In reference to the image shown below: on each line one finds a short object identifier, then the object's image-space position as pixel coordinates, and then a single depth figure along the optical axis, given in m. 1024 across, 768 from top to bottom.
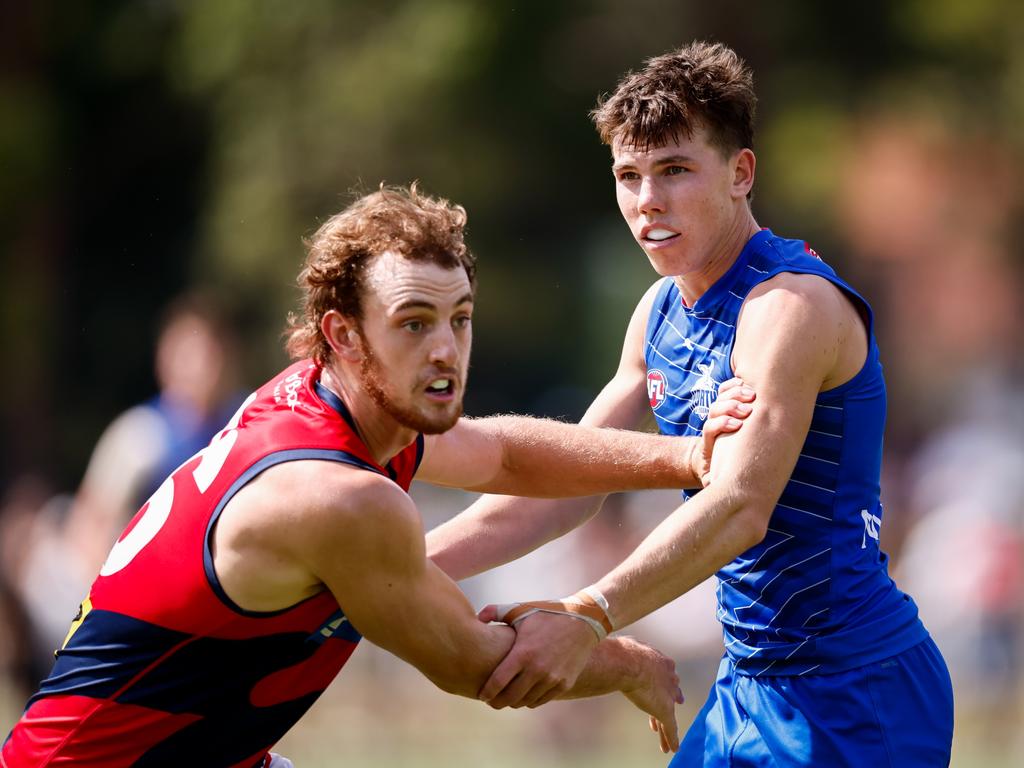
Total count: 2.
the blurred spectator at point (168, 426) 16.98
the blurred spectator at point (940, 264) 37.09
